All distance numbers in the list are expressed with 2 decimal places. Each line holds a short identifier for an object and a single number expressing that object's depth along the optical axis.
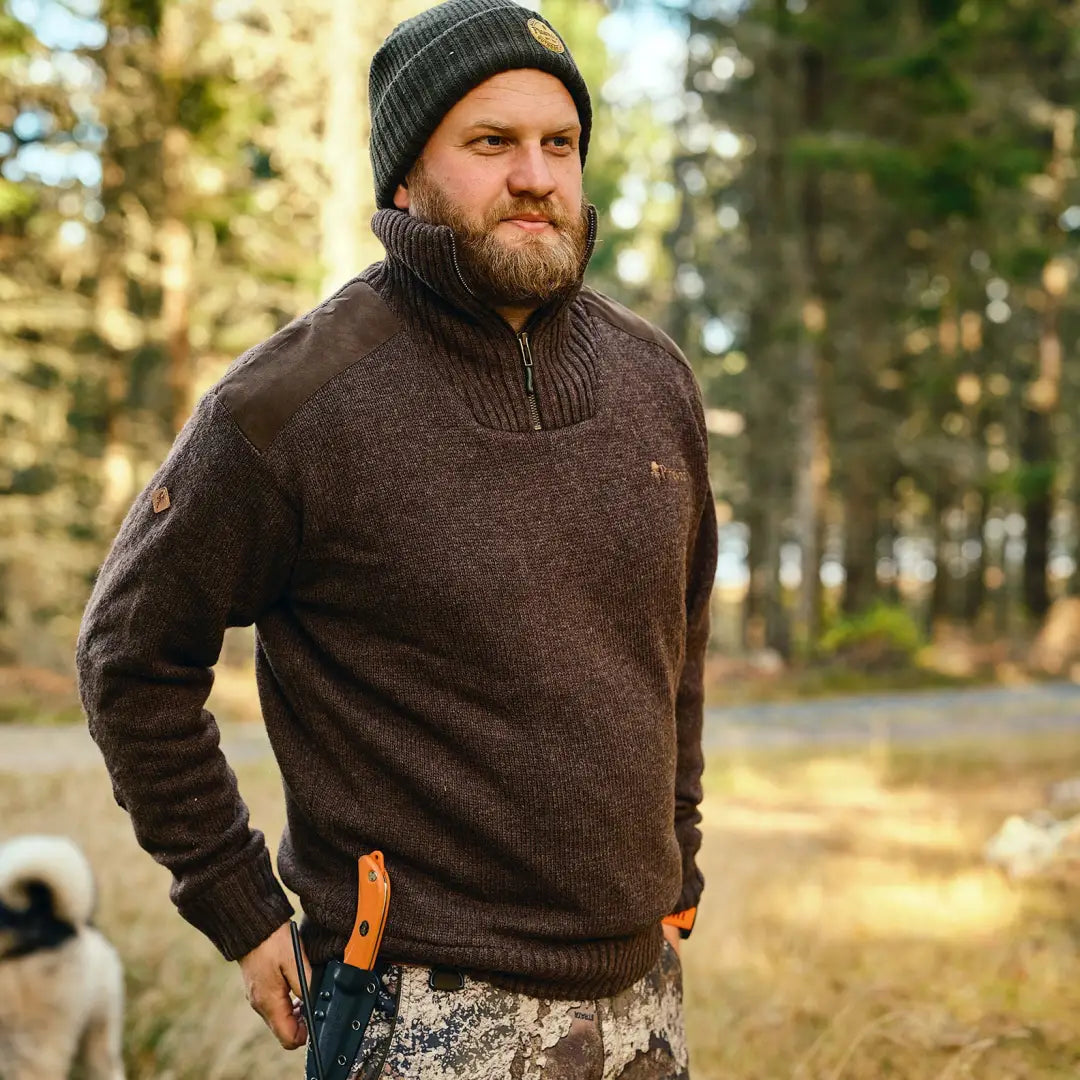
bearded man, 1.98
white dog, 4.25
